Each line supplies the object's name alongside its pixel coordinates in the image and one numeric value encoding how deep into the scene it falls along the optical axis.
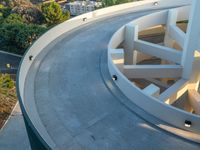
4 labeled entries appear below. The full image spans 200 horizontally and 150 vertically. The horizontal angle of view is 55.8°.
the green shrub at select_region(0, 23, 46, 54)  32.60
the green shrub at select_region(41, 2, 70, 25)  38.20
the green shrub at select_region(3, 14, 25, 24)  37.86
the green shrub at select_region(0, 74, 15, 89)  23.26
